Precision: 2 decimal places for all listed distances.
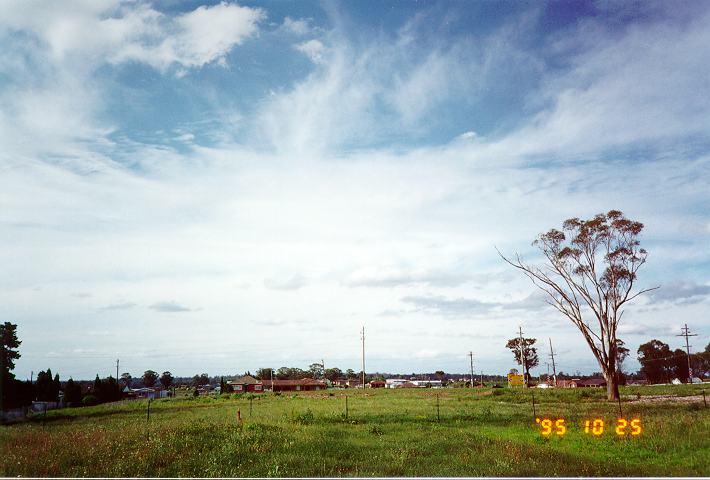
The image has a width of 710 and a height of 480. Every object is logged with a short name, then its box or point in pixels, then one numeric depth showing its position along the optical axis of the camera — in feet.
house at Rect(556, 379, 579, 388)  340.18
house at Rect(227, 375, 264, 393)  365.20
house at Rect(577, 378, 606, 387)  354.25
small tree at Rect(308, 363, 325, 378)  482.45
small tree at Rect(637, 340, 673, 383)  331.36
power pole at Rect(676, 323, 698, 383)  245.45
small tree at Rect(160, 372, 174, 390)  480.23
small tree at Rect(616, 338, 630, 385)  315.78
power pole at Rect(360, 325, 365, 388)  265.44
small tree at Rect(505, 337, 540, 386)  342.44
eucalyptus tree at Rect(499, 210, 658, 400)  126.92
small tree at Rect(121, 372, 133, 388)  503.03
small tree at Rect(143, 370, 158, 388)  494.18
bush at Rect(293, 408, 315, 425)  78.81
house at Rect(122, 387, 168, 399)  341.17
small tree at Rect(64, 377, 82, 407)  205.98
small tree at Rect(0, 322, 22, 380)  139.11
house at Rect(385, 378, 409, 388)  412.07
